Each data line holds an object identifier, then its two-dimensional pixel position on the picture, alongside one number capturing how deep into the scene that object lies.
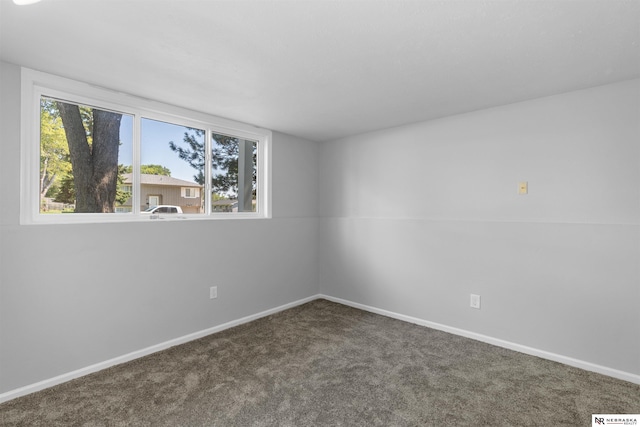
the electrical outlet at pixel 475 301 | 3.08
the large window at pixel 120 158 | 2.29
